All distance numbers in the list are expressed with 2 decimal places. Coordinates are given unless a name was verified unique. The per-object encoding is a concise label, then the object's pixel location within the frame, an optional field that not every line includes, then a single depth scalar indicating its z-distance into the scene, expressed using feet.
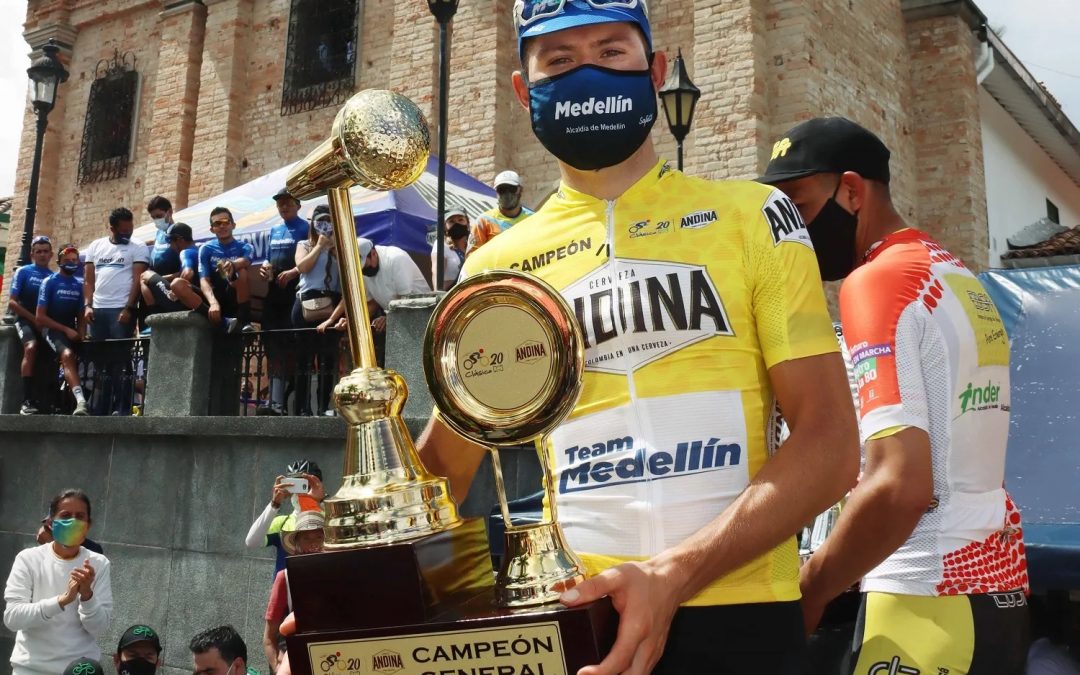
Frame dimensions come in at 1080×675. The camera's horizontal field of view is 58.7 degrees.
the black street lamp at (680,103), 31.37
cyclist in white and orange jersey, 7.32
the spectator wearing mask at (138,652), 20.02
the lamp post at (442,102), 27.62
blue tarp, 11.47
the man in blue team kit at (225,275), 30.19
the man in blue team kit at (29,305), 35.09
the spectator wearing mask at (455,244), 30.63
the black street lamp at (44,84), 43.19
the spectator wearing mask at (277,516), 22.59
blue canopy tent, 32.45
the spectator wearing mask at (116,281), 33.78
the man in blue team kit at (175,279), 31.45
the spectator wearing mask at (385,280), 27.22
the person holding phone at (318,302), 27.32
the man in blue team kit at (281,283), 29.40
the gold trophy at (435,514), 4.43
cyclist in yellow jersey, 5.26
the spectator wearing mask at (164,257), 33.25
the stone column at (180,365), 29.94
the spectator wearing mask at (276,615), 21.11
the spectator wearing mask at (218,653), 19.71
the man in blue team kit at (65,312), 34.42
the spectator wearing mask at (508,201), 27.96
